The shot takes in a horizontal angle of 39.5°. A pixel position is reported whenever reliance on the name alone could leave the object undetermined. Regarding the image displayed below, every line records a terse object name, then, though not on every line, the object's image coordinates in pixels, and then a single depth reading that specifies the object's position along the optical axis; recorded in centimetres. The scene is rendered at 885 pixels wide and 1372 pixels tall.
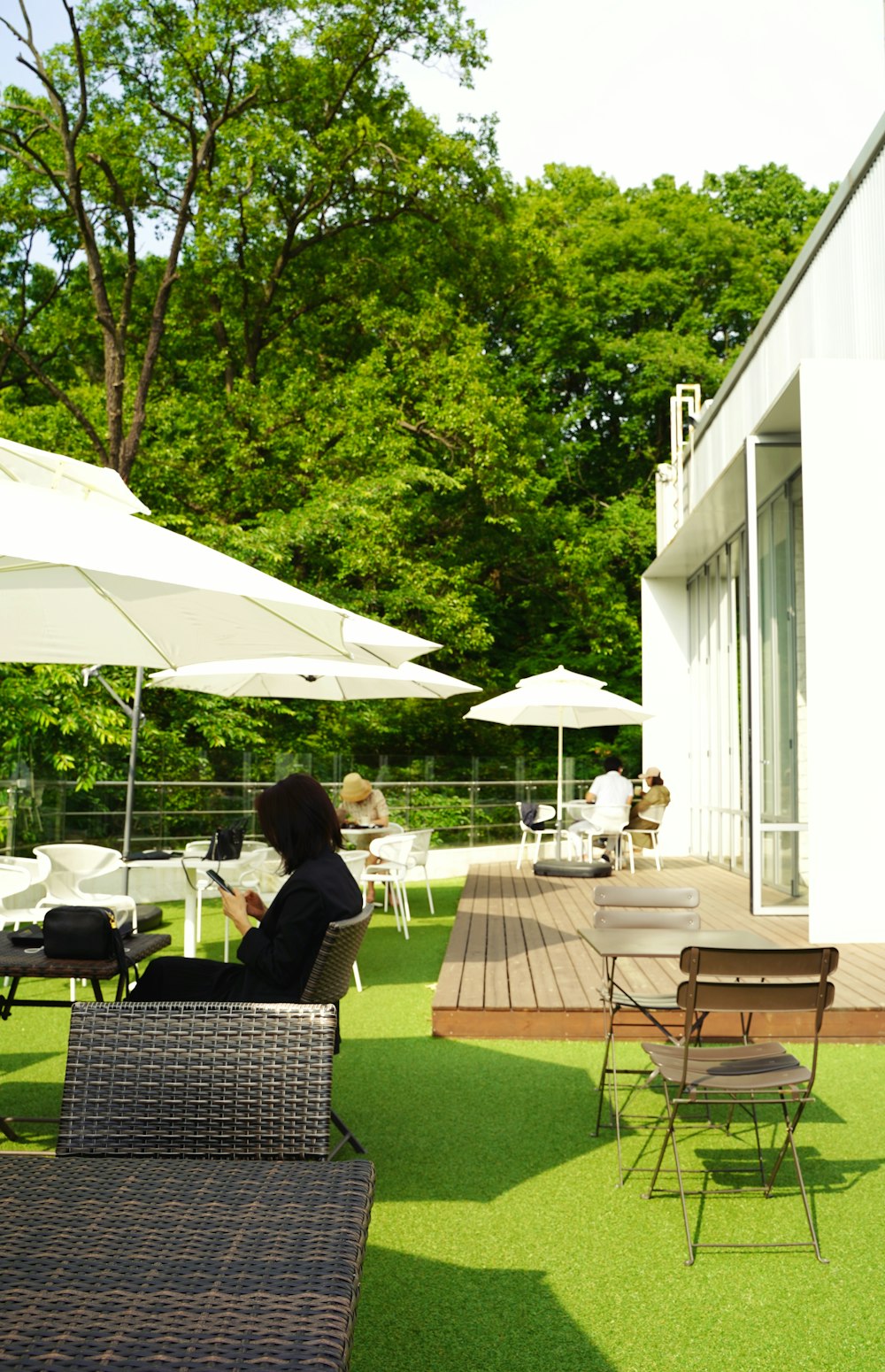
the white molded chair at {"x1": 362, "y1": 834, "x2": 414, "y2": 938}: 962
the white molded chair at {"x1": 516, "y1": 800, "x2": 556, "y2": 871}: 1455
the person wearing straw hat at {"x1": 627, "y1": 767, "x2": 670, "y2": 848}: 1452
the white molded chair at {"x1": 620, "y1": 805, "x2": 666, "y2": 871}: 1397
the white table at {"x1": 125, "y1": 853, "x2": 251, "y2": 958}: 798
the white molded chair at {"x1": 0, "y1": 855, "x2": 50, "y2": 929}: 550
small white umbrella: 1283
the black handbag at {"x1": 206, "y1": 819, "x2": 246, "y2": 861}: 776
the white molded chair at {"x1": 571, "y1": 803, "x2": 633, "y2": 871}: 1343
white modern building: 780
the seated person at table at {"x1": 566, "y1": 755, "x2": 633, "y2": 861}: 1350
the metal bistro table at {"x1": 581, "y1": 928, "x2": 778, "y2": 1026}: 437
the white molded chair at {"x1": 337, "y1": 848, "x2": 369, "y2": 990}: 840
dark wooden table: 450
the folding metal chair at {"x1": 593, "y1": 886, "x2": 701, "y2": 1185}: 475
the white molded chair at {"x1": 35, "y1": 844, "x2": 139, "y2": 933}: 753
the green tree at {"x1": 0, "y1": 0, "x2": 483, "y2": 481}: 1725
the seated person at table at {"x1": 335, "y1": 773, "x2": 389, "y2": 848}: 1084
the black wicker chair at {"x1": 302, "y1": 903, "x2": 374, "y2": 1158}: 385
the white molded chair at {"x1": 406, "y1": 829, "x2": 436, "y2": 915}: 975
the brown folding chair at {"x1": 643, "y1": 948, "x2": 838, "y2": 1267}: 369
